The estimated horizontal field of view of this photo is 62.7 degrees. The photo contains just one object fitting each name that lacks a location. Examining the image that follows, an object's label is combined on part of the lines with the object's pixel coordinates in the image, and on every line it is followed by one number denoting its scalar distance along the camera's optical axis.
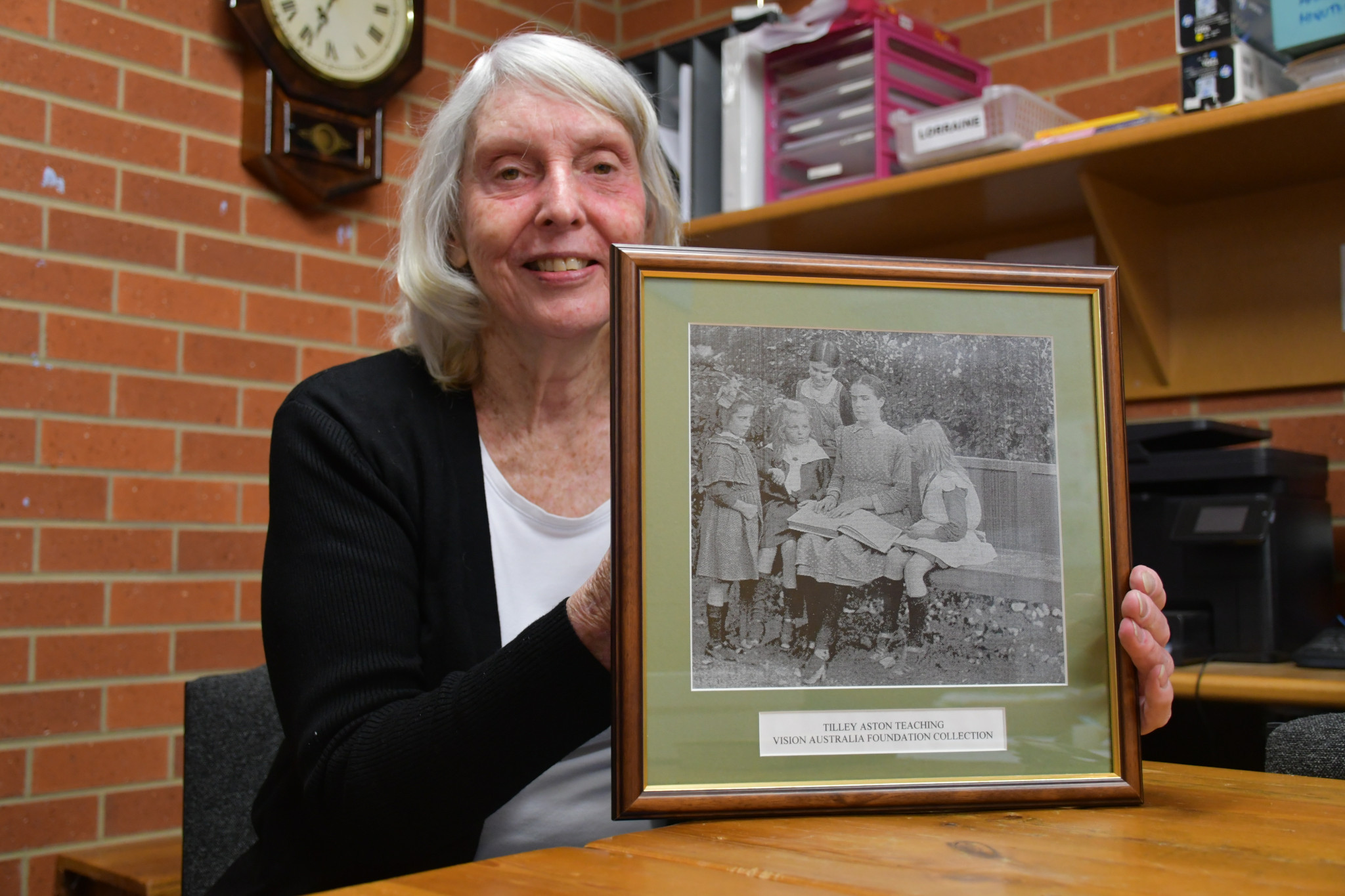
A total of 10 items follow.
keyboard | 1.43
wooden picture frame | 0.69
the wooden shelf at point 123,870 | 1.55
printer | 1.52
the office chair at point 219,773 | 1.39
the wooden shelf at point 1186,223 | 1.69
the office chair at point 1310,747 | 0.95
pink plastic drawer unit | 1.97
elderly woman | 0.81
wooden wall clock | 2.05
